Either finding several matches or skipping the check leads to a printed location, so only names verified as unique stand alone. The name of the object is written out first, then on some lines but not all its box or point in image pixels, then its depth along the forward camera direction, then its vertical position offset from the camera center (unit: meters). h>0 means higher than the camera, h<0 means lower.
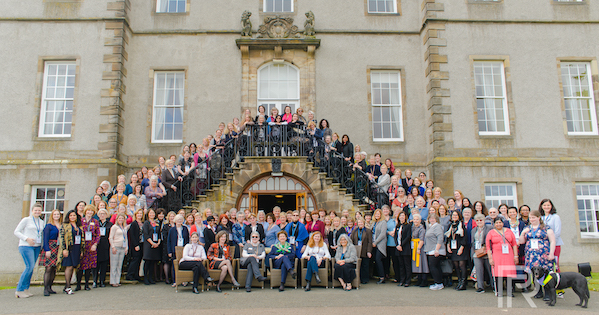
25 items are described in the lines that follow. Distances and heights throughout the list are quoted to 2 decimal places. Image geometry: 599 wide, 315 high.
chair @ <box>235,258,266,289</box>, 8.47 -1.09
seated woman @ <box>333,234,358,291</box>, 8.38 -0.88
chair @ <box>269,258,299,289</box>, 8.42 -1.13
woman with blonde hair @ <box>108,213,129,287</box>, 8.70 -0.57
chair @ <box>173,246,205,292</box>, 8.06 -1.07
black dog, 6.82 -1.08
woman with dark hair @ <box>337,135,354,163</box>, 11.56 +1.77
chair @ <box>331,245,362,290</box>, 8.45 -1.22
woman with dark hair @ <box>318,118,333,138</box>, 11.86 +2.40
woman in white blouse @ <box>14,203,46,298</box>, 7.86 -0.44
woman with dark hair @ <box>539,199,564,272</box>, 7.99 -0.06
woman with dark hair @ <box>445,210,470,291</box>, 8.24 -0.59
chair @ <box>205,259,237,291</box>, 8.27 -1.04
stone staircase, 10.87 +0.78
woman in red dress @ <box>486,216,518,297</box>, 7.50 -0.63
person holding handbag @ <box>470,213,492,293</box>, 7.95 -0.71
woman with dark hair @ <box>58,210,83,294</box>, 8.09 -0.49
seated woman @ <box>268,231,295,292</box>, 8.38 -0.77
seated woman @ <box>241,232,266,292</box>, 8.30 -0.78
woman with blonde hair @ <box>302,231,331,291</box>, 8.35 -0.75
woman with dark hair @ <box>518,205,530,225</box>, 8.58 +0.03
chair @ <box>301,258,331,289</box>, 8.51 -1.11
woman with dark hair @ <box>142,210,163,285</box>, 8.94 -0.55
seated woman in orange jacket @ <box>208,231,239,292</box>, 8.24 -0.75
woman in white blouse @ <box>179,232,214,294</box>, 8.02 -0.78
